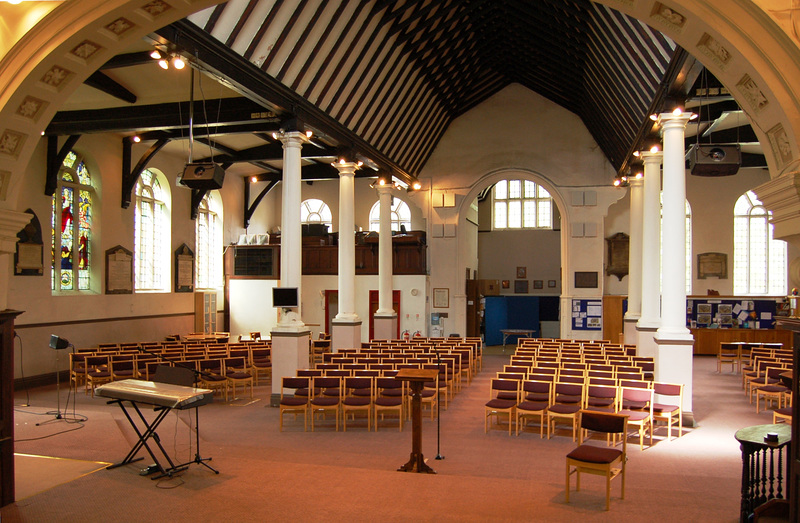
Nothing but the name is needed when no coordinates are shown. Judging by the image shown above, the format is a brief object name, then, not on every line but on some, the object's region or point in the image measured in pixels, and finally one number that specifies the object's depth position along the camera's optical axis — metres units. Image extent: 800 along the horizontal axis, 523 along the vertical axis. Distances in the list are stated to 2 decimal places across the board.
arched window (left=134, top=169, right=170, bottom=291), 16.73
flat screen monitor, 10.38
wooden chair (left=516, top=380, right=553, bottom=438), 8.09
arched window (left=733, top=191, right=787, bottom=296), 19.44
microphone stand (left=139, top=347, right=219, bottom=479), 5.93
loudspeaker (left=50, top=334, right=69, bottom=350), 8.51
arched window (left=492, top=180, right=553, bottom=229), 23.55
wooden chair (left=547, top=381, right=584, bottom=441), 7.92
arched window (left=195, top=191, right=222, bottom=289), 19.50
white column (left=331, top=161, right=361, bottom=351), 13.84
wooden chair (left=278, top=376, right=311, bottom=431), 8.45
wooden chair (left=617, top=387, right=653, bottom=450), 7.66
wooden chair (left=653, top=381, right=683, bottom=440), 8.01
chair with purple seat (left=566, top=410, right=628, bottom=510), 5.11
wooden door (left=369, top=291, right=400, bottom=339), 19.98
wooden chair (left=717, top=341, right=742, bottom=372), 14.71
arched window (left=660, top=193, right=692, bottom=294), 19.68
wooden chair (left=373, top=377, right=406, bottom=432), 8.41
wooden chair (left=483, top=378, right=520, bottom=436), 8.16
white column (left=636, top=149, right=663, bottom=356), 12.14
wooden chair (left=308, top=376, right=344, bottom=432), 8.42
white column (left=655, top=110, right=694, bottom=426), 8.96
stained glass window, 13.90
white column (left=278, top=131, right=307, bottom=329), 10.69
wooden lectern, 6.13
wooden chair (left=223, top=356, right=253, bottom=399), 10.76
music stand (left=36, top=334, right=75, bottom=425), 8.50
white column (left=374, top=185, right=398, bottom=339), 17.38
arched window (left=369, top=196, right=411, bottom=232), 22.77
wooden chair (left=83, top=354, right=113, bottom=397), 10.77
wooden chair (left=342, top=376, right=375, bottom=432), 8.45
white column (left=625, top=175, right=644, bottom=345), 15.64
